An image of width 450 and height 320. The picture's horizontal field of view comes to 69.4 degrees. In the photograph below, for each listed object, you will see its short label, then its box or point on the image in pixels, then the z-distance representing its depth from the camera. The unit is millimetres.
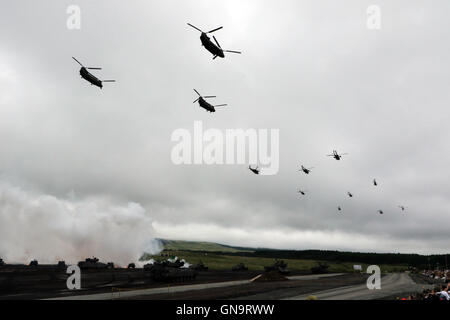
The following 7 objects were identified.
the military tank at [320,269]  99000
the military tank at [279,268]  83444
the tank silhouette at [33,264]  91438
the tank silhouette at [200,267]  95794
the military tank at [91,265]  78906
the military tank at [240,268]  103988
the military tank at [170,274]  57750
